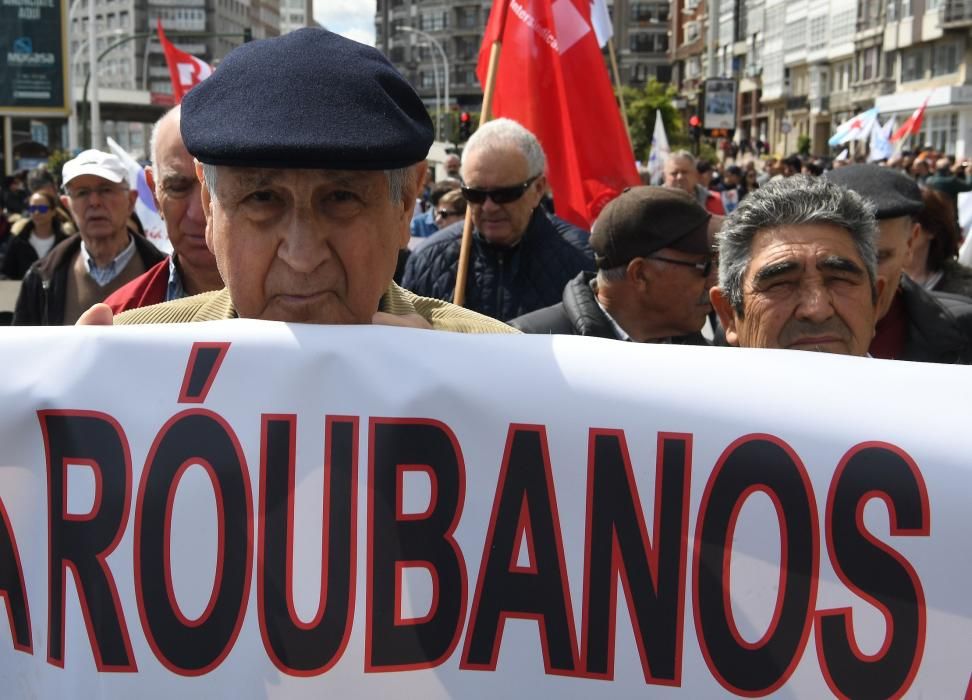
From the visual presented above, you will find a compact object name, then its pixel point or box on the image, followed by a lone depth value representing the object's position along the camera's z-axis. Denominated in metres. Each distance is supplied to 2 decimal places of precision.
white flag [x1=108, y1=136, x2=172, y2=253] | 9.32
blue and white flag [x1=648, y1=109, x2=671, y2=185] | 14.58
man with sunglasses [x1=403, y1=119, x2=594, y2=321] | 5.29
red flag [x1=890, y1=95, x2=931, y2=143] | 21.85
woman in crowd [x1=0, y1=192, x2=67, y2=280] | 10.58
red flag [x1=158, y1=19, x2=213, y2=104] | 10.89
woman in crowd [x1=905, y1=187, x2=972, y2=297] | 5.03
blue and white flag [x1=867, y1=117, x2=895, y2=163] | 21.89
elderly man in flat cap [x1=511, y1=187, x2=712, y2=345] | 4.09
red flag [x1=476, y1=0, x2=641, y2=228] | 6.70
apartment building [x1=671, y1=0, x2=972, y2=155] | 64.88
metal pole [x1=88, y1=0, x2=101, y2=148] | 30.76
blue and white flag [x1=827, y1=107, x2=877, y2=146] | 22.58
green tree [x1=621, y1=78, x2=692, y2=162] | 56.58
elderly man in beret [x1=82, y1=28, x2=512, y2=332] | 1.82
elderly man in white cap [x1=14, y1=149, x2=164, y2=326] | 5.19
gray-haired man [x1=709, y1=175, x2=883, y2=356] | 2.53
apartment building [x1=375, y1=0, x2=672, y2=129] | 137.38
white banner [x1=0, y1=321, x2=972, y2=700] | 1.73
